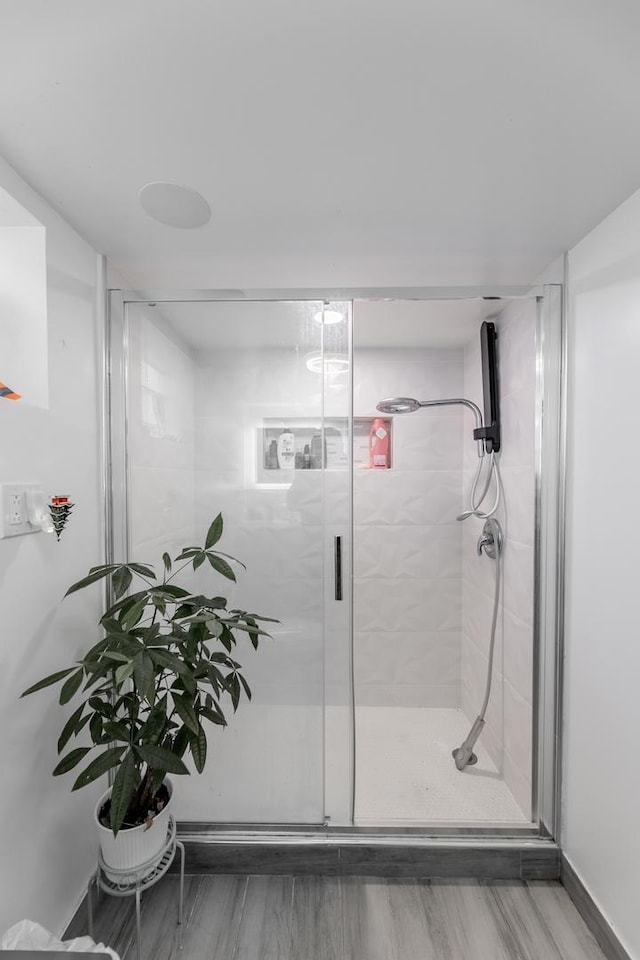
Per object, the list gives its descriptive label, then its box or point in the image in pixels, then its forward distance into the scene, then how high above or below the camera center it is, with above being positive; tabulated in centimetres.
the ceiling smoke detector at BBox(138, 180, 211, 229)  123 +76
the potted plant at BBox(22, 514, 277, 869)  114 -63
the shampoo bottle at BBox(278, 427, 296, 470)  166 +7
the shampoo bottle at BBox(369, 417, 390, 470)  254 +15
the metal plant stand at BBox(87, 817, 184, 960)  128 -119
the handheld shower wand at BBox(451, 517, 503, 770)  205 -67
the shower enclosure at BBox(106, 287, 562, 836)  164 -12
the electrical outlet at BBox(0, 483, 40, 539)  109 -10
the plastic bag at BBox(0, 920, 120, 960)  104 -111
